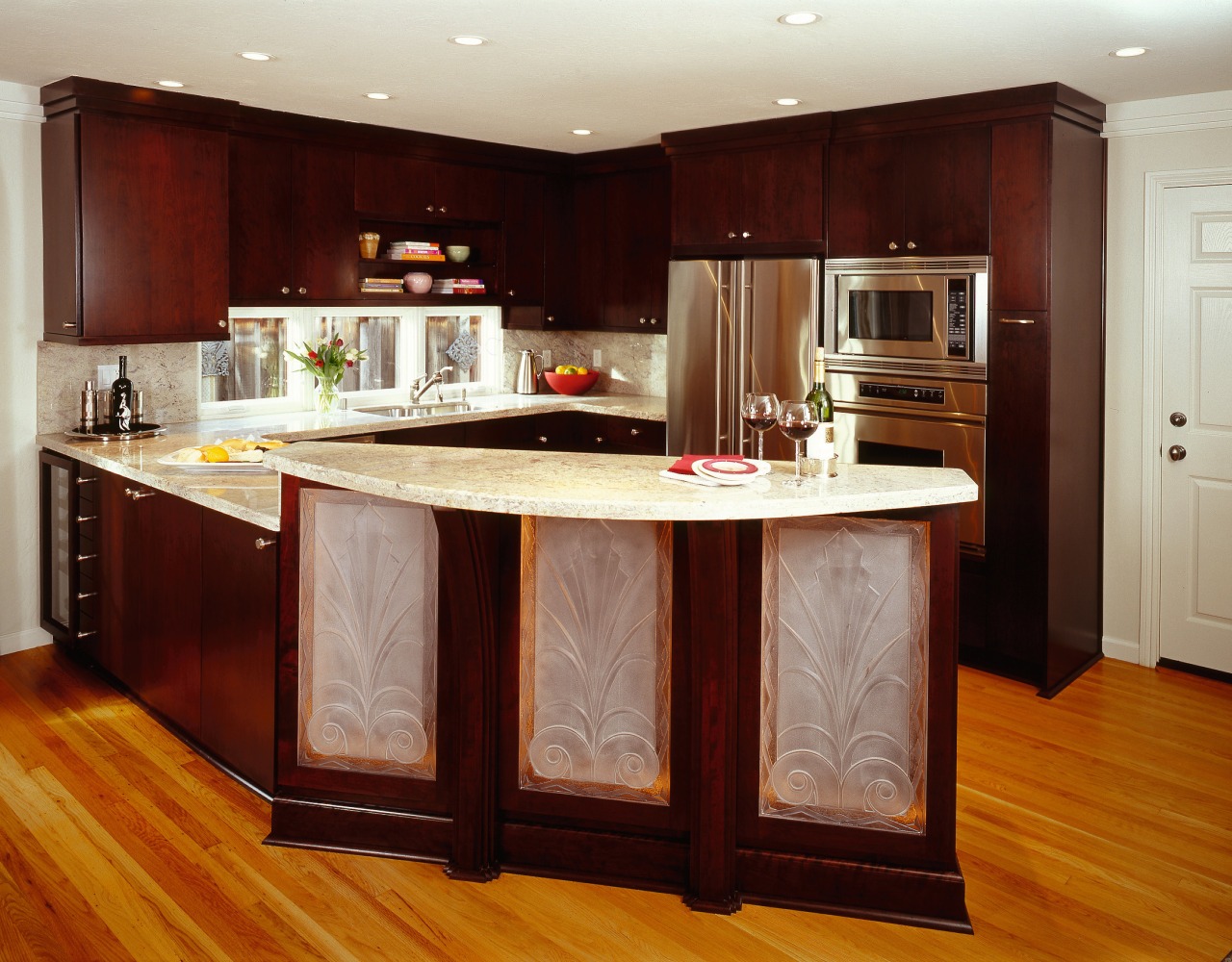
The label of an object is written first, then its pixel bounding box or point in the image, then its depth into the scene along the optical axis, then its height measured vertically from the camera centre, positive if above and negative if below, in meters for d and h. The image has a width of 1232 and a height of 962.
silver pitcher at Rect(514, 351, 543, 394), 6.37 +0.20
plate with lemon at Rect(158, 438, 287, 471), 3.77 -0.17
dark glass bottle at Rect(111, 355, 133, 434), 4.55 +0.01
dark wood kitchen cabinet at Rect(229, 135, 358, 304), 4.91 +0.88
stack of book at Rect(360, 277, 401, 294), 5.52 +0.63
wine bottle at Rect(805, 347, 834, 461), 2.66 -0.08
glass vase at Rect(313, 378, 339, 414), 5.34 +0.06
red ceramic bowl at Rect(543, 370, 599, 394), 6.22 +0.16
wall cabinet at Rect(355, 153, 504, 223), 5.37 +1.13
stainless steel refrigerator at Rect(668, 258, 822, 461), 4.88 +0.31
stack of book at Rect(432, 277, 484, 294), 5.85 +0.66
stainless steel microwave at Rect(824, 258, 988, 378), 4.34 +0.41
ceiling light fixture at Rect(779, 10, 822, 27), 3.21 +1.17
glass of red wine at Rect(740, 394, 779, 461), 2.67 +0.00
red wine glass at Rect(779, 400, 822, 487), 2.56 -0.02
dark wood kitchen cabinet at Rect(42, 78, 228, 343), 4.31 +0.76
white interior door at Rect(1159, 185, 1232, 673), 4.33 -0.08
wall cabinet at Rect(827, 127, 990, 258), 4.31 +0.89
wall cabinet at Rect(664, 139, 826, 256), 4.86 +0.99
